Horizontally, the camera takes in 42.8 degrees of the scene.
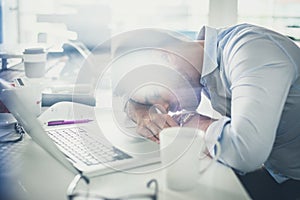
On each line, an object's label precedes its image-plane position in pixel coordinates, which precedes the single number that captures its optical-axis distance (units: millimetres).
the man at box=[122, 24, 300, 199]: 1010
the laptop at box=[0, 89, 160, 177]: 955
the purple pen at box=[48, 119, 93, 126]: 1363
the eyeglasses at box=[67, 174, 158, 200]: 765
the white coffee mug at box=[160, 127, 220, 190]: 811
